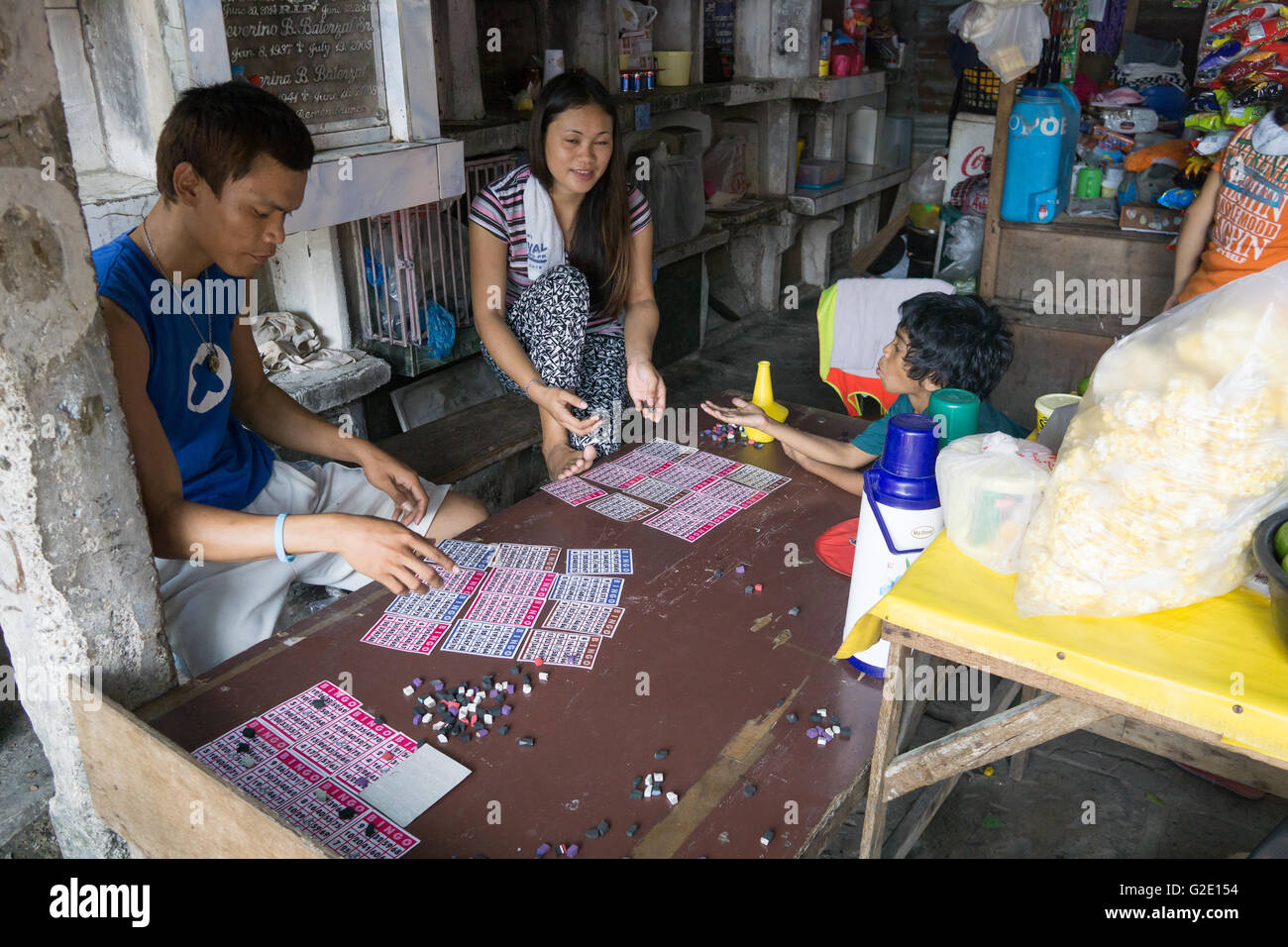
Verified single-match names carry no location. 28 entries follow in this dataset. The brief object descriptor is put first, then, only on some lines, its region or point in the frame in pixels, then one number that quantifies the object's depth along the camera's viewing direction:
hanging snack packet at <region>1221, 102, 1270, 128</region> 3.40
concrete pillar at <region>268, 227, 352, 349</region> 3.48
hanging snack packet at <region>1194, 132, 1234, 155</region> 3.52
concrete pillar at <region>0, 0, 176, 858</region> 1.32
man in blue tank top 1.72
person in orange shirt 3.03
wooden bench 3.09
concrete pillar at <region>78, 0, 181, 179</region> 2.61
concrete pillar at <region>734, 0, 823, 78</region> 5.88
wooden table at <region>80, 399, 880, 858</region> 1.31
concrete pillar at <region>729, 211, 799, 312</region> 6.39
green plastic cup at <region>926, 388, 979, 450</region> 1.69
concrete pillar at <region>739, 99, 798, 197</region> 6.16
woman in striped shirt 2.95
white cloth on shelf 3.41
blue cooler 3.88
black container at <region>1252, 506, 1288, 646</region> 1.12
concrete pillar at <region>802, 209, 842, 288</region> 6.87
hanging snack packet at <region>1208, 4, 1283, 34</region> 3.63
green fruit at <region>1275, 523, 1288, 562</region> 1.16
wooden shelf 3.89
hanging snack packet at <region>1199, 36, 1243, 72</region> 3.66
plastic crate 5.79
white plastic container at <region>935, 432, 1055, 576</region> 1.33
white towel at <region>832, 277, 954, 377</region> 3.91
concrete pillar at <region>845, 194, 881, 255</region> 7.34
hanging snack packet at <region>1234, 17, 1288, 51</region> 3.55
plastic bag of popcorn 1.14
